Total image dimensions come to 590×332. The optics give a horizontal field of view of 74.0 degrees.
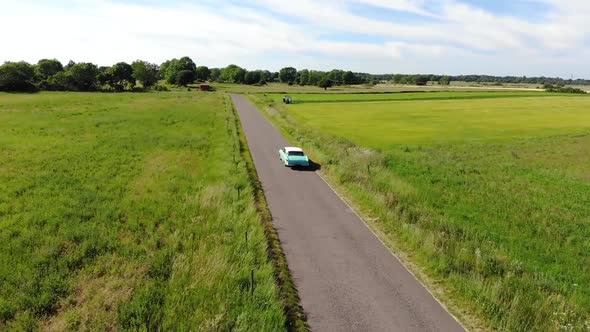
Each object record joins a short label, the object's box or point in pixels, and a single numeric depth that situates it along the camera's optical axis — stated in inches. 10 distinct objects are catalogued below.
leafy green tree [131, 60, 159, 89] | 5718.5
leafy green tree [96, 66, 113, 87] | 5039.4
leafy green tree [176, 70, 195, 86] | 6392.7
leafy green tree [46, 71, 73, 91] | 4566.9
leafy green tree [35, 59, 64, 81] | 5352.4
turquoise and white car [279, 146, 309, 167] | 1037.2
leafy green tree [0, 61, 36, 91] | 3911.4
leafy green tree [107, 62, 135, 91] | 5118.1
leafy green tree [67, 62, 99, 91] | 4648.4
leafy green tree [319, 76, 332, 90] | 6684.1
